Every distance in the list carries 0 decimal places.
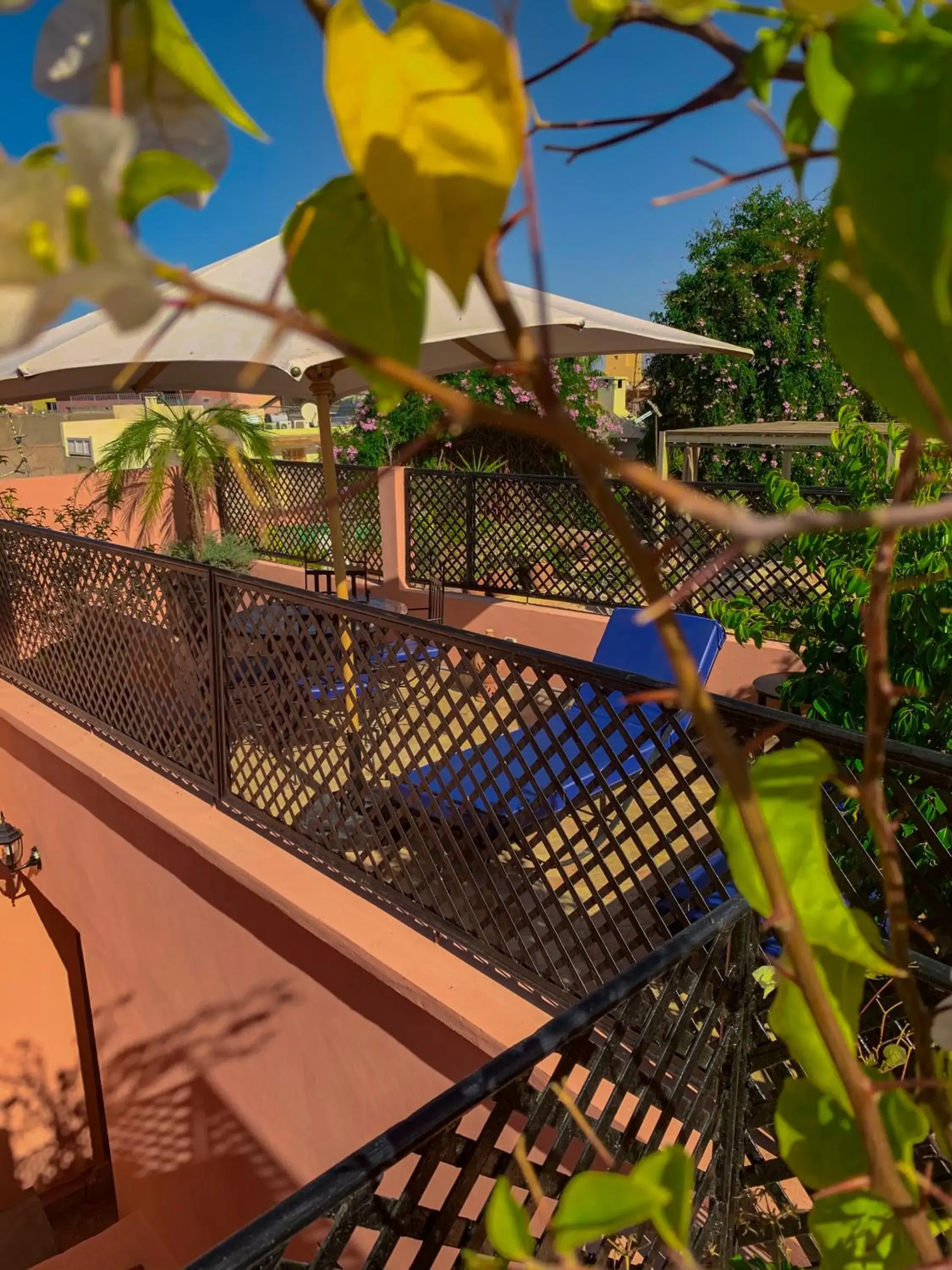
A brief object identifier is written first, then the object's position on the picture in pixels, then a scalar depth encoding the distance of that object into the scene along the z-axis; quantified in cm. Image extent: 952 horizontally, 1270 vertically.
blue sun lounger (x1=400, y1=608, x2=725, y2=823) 259
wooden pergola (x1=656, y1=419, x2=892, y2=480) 930
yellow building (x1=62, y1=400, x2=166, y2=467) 2789
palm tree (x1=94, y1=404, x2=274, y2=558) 967
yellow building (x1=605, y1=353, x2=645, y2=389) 4400
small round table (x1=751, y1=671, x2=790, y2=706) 500
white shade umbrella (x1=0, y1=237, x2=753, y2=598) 347
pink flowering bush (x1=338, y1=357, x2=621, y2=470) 1185
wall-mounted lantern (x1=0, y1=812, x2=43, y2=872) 573
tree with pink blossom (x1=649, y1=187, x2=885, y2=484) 1421
